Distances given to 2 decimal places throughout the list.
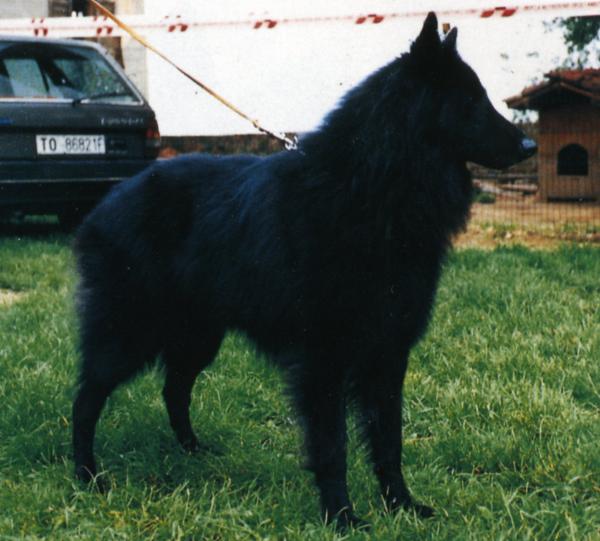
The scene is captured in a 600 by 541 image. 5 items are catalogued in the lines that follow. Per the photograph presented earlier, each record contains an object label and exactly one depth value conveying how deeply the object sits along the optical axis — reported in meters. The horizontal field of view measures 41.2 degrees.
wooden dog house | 10.63
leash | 3.25
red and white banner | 5.67
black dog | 2.22
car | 6.10
